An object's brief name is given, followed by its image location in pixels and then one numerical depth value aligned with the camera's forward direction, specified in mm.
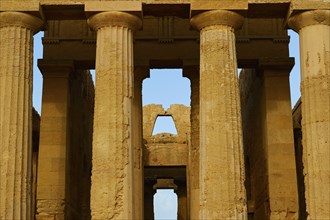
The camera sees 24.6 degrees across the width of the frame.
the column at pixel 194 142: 29078
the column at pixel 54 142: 28344
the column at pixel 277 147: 28031
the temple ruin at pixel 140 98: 22734
